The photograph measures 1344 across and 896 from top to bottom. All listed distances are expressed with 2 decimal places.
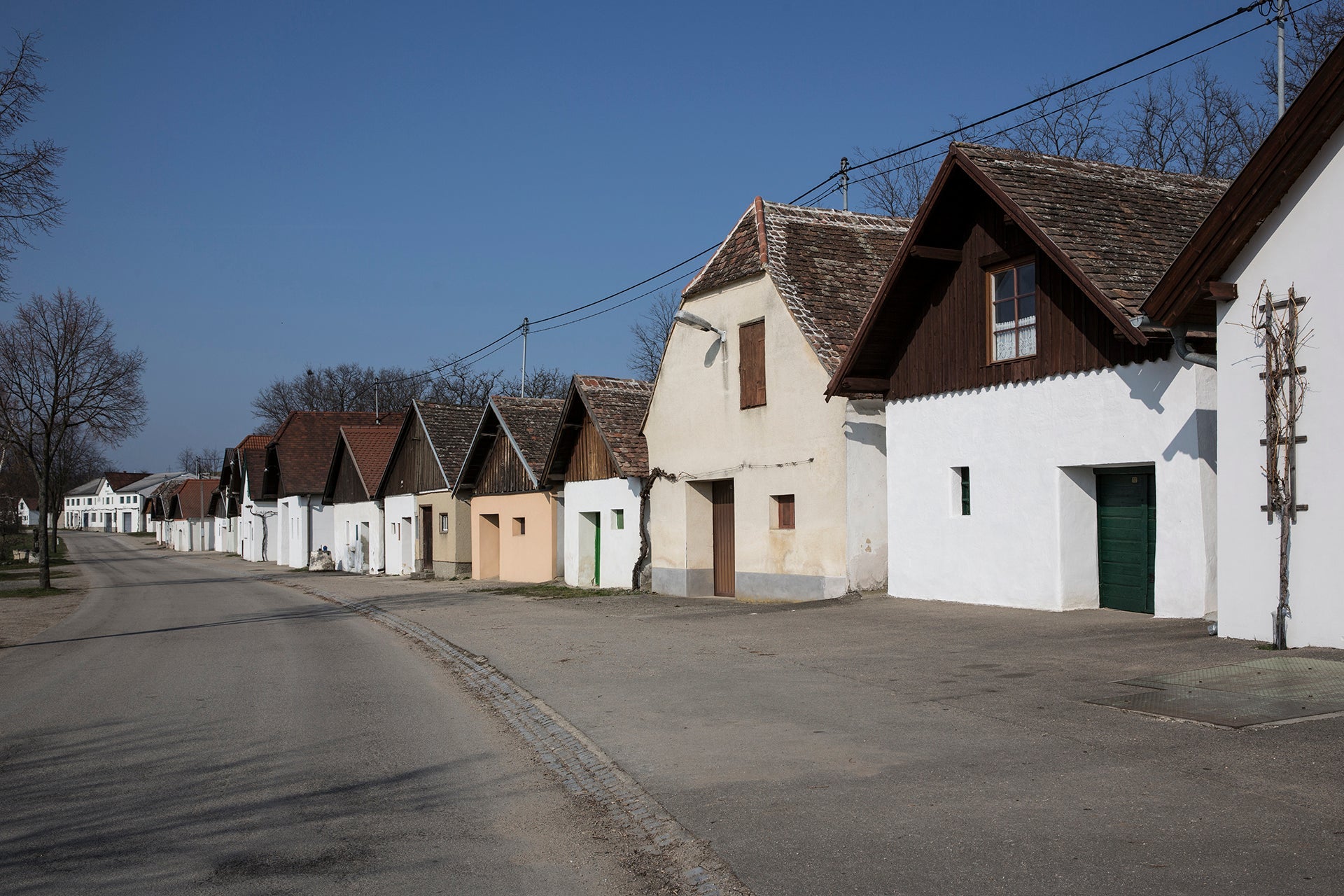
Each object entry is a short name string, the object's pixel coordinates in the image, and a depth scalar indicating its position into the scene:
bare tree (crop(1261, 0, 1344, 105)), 23.11
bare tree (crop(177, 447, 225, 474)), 152.18
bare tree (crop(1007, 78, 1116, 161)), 32.53
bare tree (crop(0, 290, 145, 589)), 36.56
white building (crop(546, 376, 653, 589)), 26.44
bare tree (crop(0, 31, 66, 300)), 15.38
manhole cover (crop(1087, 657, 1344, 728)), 8.06
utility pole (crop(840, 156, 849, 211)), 25.88
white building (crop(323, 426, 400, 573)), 47.06
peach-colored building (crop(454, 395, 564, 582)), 31.29
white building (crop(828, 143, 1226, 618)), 13.73
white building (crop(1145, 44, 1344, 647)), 10.71
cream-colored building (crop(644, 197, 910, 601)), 19.20
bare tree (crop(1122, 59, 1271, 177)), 29.17
